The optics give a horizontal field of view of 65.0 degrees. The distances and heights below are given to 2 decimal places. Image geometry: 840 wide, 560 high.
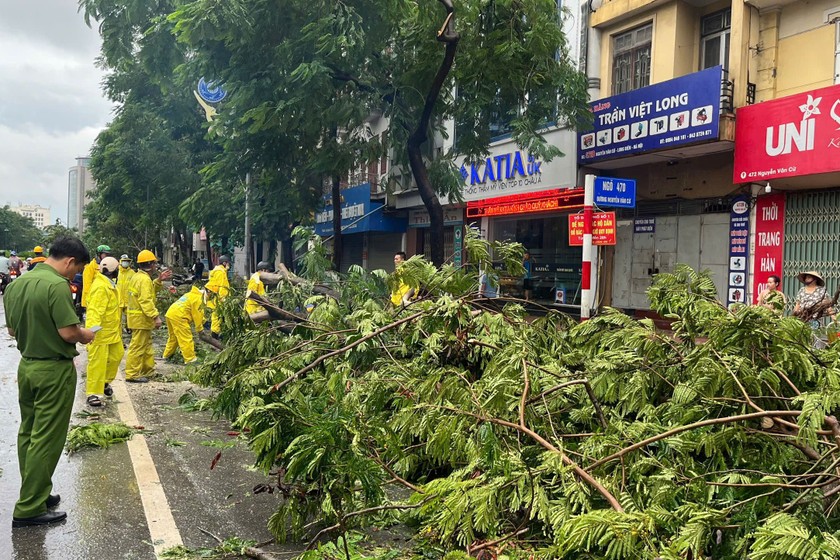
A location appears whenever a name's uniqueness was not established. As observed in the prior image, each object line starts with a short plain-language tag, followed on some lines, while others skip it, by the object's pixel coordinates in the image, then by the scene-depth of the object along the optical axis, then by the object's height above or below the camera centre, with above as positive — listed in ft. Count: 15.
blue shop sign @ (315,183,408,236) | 71.26 +5.60
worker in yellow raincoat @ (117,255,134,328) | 29.08 -1.04
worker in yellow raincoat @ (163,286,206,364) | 30.14 -2.79
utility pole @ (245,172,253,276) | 46.34 +2.67
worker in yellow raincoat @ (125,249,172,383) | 27.55 -2.77
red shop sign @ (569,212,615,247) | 34.99 +2.40
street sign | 36.88 +4.47
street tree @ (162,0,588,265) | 30.25 +9.79
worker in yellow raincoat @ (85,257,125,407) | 22.41 -2.97
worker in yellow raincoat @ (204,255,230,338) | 28.28 -1.09
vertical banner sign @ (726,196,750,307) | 38.65 +1.58
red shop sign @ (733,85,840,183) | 32.37 +7.28
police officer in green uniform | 12.82 -2.20
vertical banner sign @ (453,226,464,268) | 61.11 +2.26
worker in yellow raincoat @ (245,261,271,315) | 24.95 -1.31
